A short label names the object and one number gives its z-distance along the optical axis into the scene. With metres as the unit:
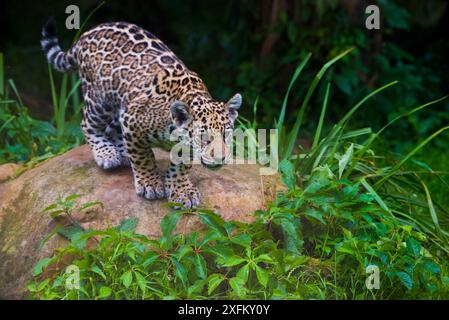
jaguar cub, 5.77
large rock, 5.99
